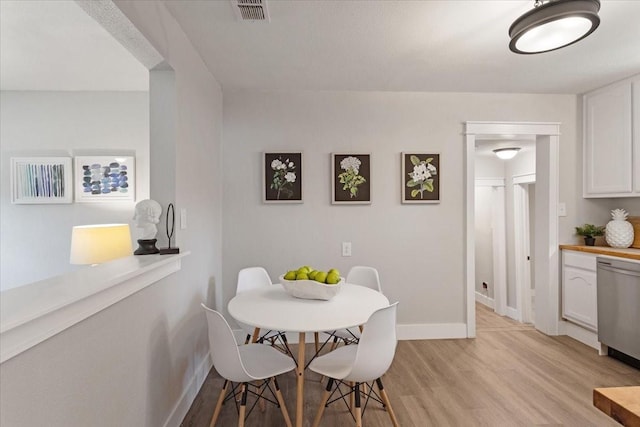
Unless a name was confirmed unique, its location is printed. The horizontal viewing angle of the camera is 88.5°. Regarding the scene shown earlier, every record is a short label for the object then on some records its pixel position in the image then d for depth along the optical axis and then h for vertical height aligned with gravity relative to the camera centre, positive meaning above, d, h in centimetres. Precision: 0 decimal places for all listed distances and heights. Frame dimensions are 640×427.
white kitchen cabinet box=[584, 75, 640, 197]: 295 +69
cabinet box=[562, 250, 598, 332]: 303 -73
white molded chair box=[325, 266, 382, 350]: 272 -55
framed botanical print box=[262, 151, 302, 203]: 323 +36
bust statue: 180 -5
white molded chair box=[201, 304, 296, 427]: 164 -84
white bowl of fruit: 203 -44
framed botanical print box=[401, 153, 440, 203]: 331 +35
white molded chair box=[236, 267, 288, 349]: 263 -55
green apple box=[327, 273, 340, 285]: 205 -41
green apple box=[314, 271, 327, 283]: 206 -41
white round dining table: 167 -56
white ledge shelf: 81 -26
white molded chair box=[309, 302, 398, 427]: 163 -74
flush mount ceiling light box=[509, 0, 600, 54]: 158 +96
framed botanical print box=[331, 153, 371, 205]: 326 +35
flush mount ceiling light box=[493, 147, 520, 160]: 436 +82
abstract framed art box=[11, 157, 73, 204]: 293 +30
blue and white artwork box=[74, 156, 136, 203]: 301 +32
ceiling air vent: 181 +117
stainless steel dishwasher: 261 -79
